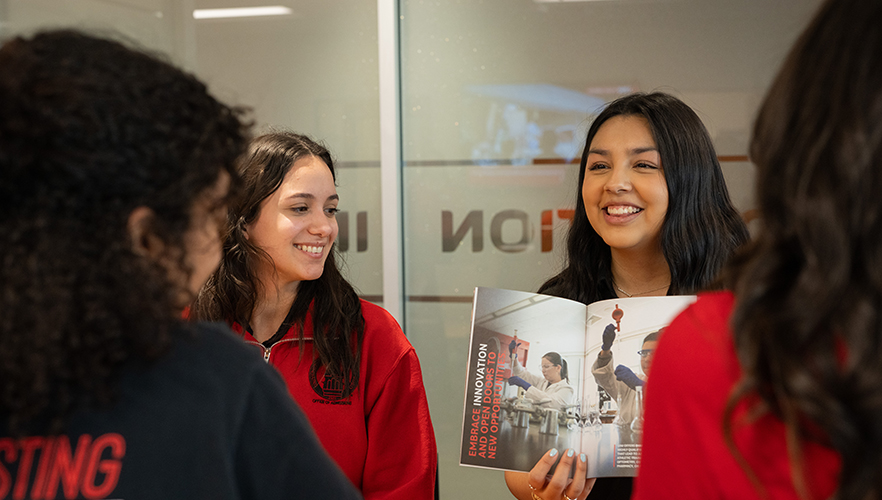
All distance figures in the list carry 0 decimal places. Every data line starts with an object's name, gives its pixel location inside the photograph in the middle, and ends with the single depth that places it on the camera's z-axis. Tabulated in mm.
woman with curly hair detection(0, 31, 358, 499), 610
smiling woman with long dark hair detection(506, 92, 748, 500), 1510
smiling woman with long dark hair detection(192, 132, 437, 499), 1640
